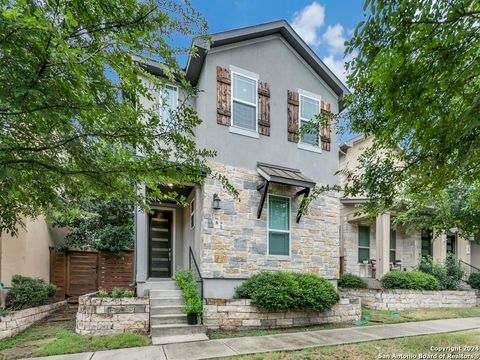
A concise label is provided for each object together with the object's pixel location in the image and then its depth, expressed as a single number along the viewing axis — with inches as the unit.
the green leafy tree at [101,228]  412.2
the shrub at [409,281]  414.0
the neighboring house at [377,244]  469.1
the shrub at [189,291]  262.5
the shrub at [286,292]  283.0
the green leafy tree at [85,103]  98.7
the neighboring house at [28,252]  324.8
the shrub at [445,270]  466.3
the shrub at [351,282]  434.0
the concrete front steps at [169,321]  244.7
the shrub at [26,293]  289.6
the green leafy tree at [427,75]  118.4
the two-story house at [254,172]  310.0
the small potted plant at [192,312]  261.3
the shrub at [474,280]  520.7
